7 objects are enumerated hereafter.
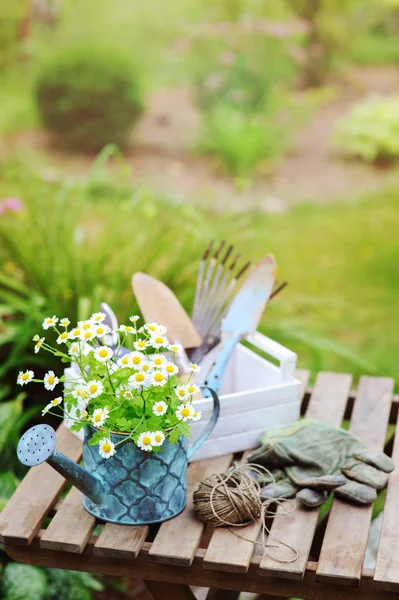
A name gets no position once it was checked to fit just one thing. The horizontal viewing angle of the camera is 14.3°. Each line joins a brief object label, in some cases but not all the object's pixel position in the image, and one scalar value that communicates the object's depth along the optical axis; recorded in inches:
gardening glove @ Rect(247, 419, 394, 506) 78.8
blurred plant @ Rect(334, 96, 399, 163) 250.5
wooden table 73.2
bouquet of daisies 73.9
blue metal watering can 74.8
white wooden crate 82.3
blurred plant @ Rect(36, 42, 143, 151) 252.1
